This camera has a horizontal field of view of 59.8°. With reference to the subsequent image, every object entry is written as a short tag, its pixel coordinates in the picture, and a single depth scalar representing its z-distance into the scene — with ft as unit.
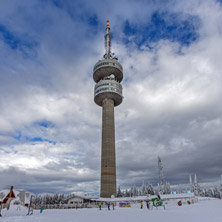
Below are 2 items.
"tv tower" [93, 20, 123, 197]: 198.29
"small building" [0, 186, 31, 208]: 207.86
